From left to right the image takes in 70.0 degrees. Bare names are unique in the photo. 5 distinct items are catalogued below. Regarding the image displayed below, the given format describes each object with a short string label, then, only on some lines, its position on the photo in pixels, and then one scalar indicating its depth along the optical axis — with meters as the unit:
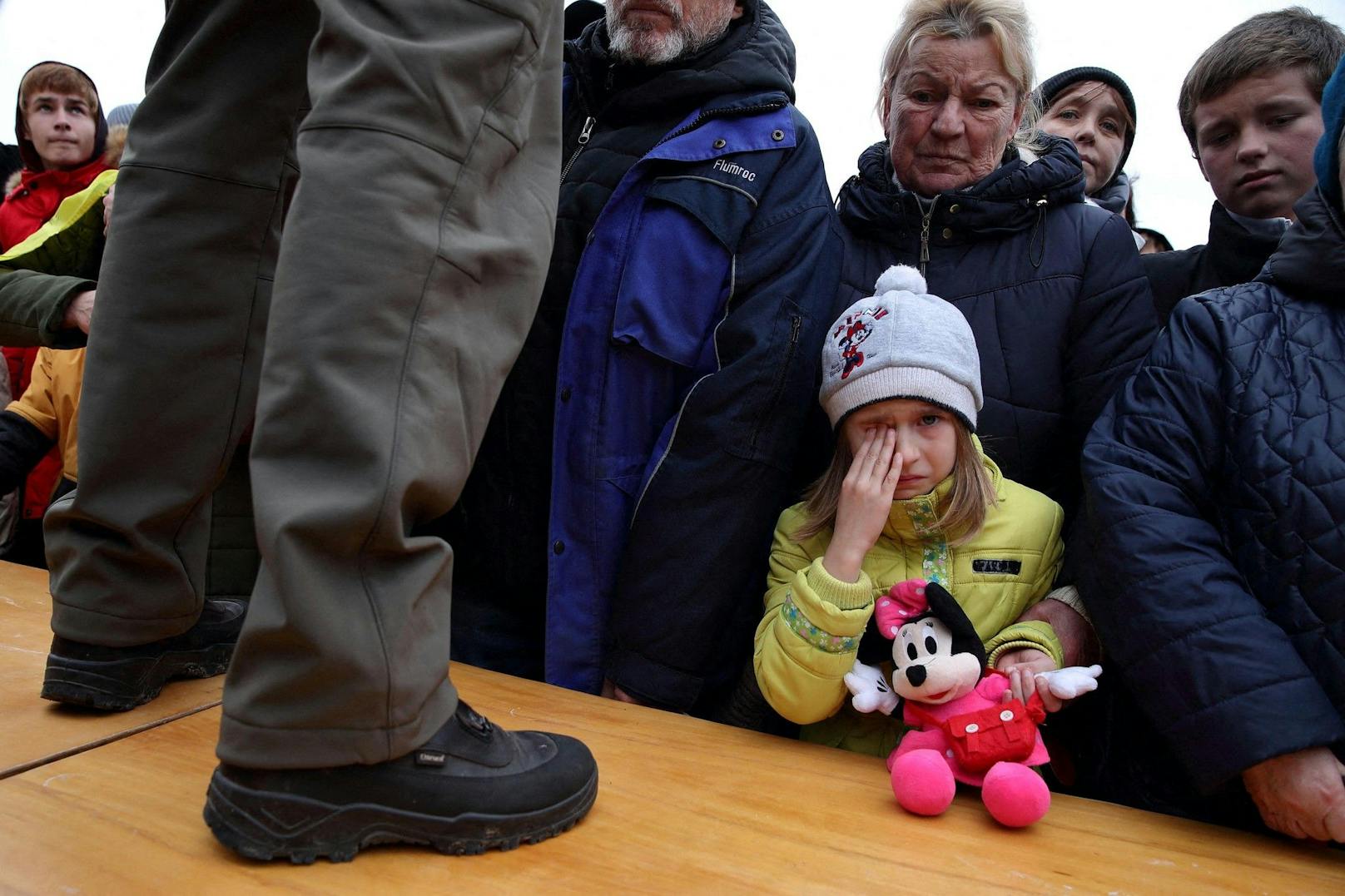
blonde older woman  1.91
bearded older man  1.78
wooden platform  1.05
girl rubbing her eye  1.53
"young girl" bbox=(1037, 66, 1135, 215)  3.18
